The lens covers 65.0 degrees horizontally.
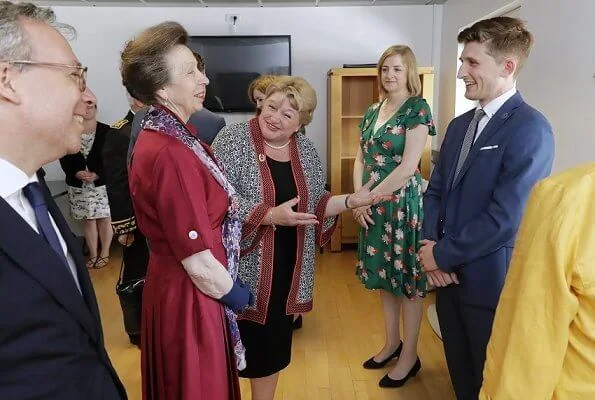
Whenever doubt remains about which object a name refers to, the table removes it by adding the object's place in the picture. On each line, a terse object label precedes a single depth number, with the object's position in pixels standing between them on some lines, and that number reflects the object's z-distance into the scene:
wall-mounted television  4.71
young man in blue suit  1.46
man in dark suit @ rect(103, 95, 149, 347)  2.45
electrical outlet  4.77
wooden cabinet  4.43
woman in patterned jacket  1.74
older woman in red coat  1.31
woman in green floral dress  2.29
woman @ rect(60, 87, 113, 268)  4.25
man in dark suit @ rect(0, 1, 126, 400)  0.73
